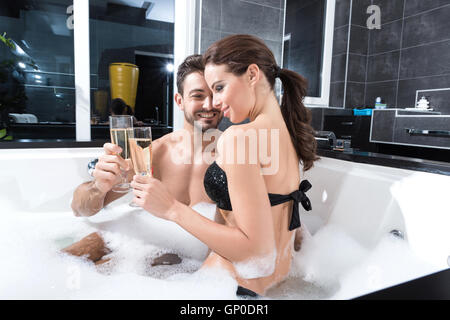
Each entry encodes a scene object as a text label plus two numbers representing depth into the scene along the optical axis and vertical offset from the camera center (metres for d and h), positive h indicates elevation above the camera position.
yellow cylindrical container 3.29 +0.35
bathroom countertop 1.10 -0.15
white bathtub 1.05 -0.38
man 0.99 -0.19
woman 0.76 -0.15
